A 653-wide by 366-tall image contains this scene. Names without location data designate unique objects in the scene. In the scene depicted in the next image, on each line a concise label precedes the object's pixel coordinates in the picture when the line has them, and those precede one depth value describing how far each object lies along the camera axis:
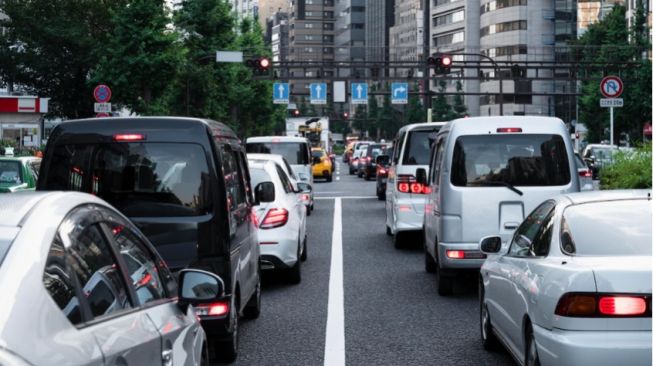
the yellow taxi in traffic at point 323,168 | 50.47
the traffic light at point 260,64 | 55.56
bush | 20.03
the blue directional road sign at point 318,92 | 93.38
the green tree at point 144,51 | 47.50
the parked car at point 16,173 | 20.27
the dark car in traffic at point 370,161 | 51.44
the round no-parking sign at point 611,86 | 29.73
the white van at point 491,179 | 11.77
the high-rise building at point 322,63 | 72.11
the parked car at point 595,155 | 38.57
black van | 7.60
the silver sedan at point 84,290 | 2.88
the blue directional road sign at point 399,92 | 90.06
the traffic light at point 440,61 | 49.00
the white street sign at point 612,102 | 28.86
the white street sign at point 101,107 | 31.52
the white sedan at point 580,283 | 5.62
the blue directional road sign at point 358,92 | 92.06
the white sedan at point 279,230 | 12.62
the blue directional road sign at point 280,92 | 88.19
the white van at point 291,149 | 27.22
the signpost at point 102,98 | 31.58
